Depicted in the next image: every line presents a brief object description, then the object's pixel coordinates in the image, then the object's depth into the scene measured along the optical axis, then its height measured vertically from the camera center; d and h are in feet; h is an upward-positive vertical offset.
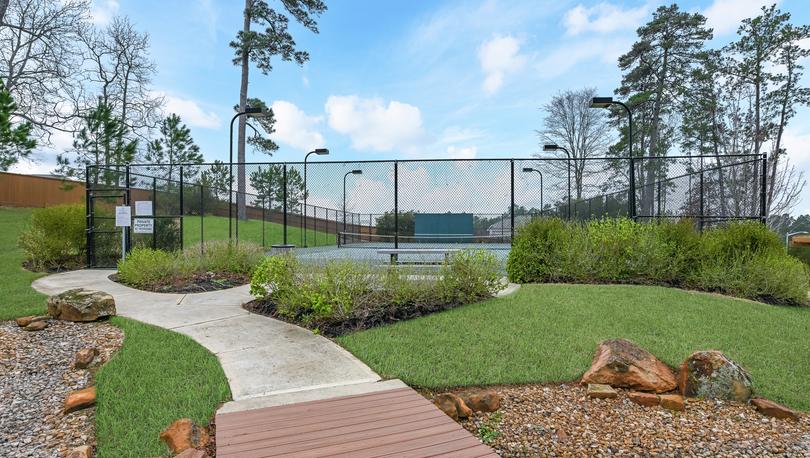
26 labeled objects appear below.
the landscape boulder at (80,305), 14.65 -2.96
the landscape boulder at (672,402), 8.62 -3.84
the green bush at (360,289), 14.21 -2.45
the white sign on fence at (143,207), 25.62 +1.31
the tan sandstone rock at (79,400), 8.32 -3.71
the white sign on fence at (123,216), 24.85 +0.71
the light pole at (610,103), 27.38 +9.20
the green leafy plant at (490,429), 7.33 -3.89
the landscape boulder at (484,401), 8.27 -3.69
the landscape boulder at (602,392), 9.04 -3.79
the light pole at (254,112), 32.07 +9.47
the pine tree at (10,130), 24.23 +6.47
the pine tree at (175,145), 68.48 +14.82
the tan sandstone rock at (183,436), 6.75 -3.69
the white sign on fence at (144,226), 25.72 +0.08
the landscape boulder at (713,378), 9.09 -3.54
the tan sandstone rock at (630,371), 9.50 -3.55
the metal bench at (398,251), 21.23 -1.37
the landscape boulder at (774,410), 8.34 -3.90
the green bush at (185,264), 21.83 -2.22
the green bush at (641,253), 20.97 -1.38
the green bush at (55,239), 27.63 -0.83
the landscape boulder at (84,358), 10.73 -3.61
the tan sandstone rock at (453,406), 7.94 -3.64
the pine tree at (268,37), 64.39 +31.35
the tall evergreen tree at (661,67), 58.65 +24.62
